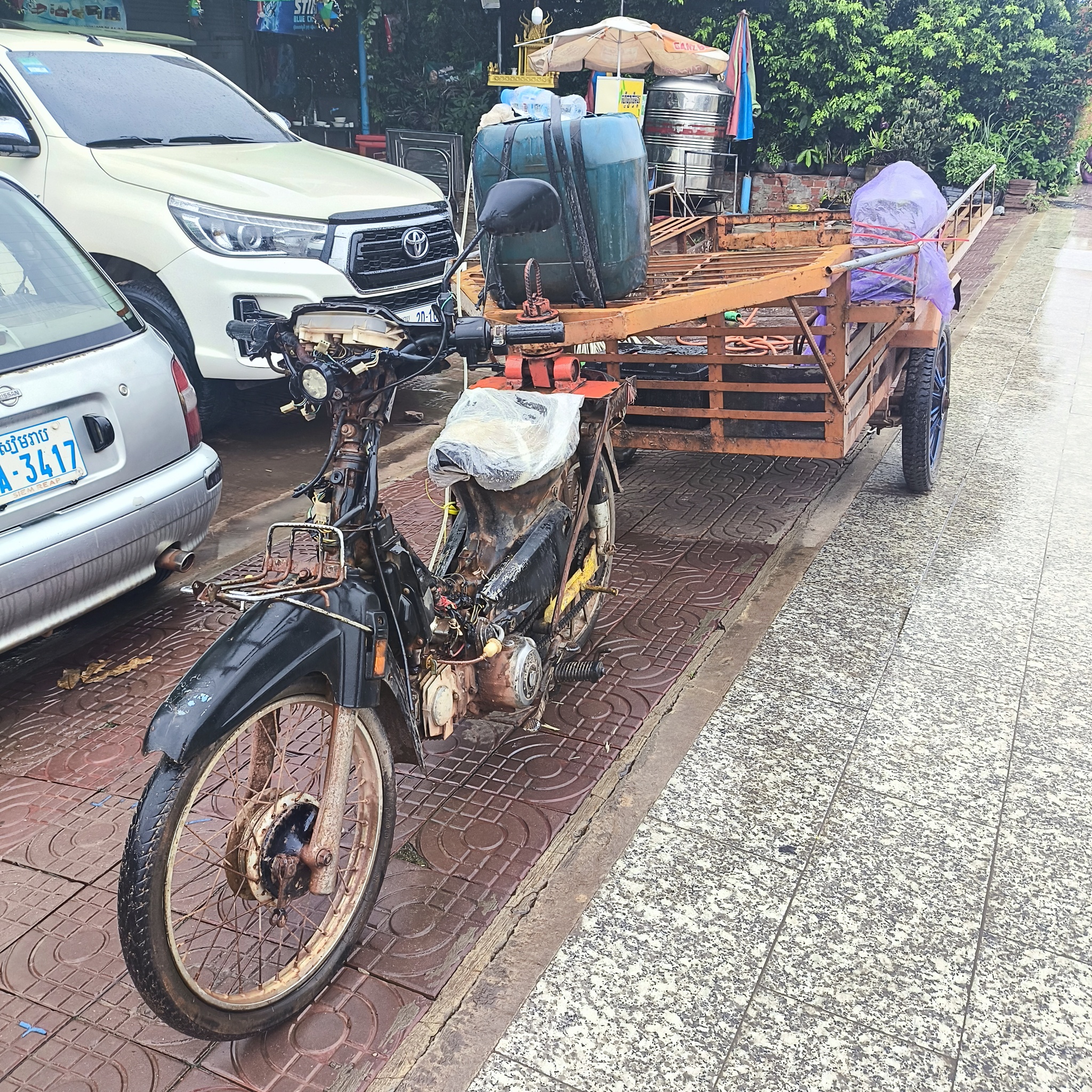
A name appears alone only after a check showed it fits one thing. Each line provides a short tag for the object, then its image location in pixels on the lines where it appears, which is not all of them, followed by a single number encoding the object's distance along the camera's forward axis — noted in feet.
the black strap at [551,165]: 11.80
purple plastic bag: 17.13
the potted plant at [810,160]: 53.78
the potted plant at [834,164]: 53.78
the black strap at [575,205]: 11.79
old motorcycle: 6.87
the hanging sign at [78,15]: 40.01
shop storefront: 45.50
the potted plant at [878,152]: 52.03
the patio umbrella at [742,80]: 47.88
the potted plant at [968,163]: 51.09
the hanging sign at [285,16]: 47.96
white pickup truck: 18.90
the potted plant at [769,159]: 54.29
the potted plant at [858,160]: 52.70
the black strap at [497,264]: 12.01
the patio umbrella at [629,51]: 42.09
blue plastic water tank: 11.87
